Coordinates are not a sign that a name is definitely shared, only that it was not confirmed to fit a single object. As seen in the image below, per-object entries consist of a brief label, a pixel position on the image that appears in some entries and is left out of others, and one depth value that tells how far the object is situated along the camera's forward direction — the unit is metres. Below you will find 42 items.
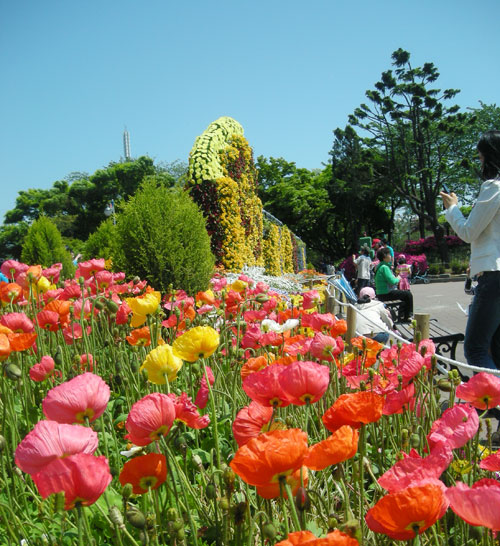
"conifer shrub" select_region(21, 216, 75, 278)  11.55
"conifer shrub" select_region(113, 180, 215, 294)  4.89
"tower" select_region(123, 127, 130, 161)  71.49
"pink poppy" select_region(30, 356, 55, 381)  1.58
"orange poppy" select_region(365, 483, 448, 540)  0.58
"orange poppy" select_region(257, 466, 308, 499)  0.73
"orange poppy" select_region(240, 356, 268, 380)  1.33
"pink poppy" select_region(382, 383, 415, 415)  1.14
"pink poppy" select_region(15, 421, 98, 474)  0.70
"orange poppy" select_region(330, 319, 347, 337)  1.88
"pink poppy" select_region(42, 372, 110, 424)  0.85
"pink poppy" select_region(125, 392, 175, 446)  0.85
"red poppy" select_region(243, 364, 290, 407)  0.91
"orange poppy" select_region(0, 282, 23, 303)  2.33
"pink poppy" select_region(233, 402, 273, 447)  0.92
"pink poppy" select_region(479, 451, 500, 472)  0.84
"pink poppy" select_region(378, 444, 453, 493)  0.66
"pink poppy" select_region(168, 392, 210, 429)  1.02
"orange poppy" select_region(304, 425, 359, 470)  0.72
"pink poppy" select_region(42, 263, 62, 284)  3.03
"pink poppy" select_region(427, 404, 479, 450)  0.88
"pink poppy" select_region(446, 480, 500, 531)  0.55
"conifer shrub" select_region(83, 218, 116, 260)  11.68
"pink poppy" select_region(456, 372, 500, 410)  1.05
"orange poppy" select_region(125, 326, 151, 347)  1.86
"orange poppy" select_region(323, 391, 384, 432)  0.86
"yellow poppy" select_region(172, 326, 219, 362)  1.15
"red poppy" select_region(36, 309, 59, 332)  1.97
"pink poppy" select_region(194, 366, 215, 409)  1.26
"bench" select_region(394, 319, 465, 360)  4.10
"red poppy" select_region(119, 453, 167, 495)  0.84
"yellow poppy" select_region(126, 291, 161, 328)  1.70
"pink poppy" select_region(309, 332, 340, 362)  1.53
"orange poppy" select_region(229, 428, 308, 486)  0.66
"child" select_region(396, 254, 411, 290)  7.74
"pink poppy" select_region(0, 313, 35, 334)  1.70
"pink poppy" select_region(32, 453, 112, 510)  0.63
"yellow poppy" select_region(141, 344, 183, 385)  1.07
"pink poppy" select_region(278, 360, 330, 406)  0.89
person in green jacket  6.47
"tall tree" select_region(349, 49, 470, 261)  26.64
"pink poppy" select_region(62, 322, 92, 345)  2.12
